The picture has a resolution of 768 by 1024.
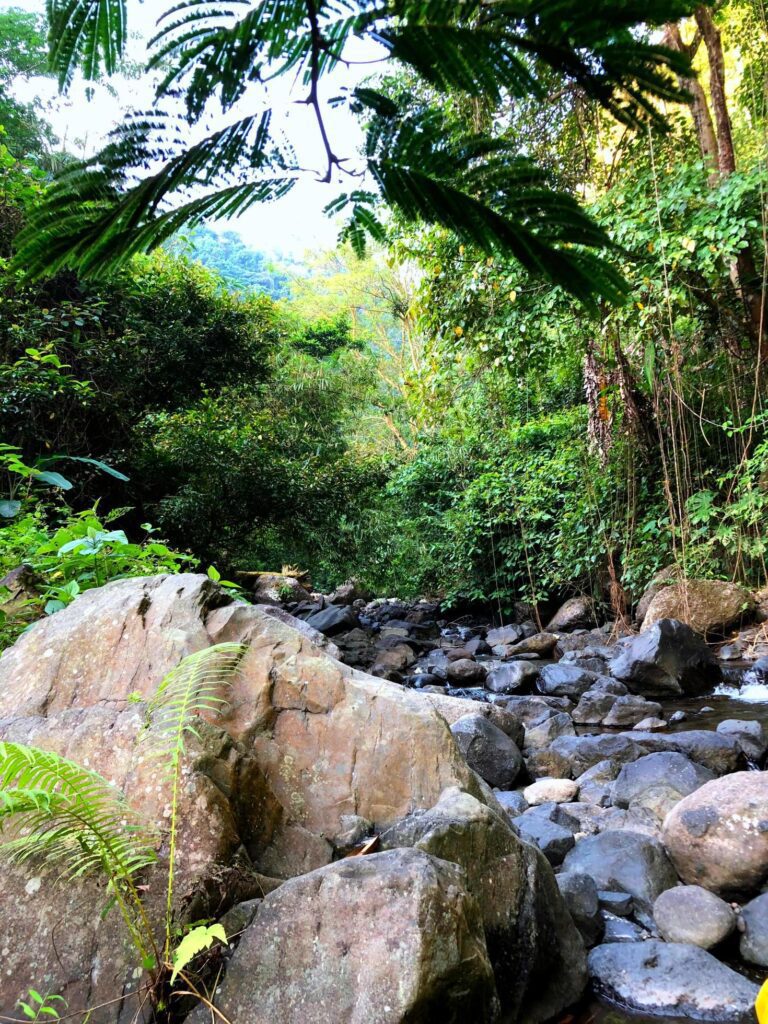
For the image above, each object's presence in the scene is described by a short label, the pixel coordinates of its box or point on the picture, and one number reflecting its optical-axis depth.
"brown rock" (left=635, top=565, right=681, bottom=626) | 9.15
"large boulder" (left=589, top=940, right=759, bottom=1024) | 2.38
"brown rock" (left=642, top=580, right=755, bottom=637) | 8.37
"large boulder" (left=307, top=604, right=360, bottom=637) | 12.03
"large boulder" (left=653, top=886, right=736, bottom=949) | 2.80
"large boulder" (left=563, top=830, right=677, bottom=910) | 3.22
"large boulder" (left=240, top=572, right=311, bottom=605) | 15.62
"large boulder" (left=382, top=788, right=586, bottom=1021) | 2.32
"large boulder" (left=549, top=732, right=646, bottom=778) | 5.32
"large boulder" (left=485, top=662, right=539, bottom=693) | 8.52
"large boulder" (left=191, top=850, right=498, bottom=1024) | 1.81
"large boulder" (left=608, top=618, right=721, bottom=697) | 7.16
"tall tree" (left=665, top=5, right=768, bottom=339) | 7.61
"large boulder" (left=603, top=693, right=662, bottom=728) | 6.47
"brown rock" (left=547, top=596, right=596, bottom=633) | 11.15
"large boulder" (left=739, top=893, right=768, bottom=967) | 2.72
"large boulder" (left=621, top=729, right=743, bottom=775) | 4.90
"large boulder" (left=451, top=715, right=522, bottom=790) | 5.02
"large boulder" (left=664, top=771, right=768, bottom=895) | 3.16
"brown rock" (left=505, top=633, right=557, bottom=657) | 10.30
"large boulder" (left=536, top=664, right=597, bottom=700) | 7.87
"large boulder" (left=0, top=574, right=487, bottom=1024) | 1.99
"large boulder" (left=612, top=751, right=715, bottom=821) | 4.21
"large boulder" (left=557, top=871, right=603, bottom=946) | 2.90
